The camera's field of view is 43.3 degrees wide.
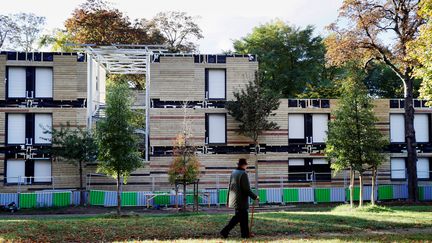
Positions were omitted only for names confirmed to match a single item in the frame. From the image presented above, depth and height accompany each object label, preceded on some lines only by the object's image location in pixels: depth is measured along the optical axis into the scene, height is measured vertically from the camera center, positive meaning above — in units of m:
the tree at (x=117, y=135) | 24.41 +0.70
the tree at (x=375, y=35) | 32.53 +7.02
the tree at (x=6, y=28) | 51.59 +11.69
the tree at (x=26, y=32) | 52.34 +11.45
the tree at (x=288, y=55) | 51.47 +9.17
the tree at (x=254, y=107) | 33.03 +2.64
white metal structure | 32.19 +5.82
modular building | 33.97 +1.88
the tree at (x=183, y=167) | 26.63 -0.80
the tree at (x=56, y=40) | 48.84 +10.41
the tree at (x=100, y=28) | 46.97 +10.71
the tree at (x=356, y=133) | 27.91 +0.90
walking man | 13.84 -1.13
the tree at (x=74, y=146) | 30.66 +0.26
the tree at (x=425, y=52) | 19.75 +3.69
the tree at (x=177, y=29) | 52.44 +11.81
